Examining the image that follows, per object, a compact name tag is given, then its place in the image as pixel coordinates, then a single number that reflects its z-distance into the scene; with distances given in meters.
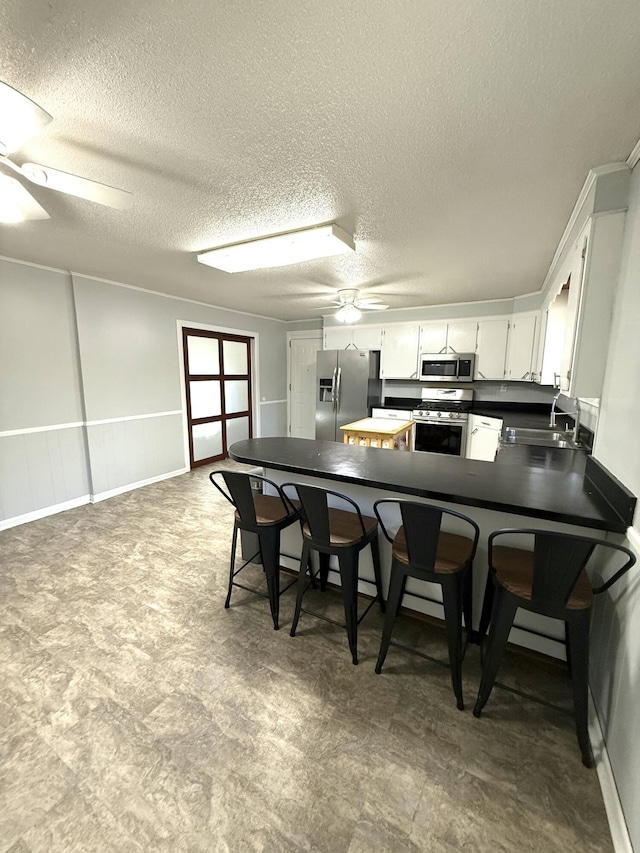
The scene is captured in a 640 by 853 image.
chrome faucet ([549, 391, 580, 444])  2.43
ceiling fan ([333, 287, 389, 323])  3.85
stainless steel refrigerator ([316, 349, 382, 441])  5.14
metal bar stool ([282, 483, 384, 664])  1.60
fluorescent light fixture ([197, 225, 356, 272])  2.27
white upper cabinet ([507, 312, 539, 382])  4.17
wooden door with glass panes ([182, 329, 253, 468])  4.88
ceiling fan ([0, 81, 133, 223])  1.06
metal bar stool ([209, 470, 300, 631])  1.83
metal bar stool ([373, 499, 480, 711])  1.35
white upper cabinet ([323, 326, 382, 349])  5.33
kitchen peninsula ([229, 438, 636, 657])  1.36
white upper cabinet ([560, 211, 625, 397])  1.57
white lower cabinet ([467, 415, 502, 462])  4.10
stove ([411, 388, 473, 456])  4.55
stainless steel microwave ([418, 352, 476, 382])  4.61
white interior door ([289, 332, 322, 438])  6.25
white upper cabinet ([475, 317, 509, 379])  4.47
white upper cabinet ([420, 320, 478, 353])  4.66
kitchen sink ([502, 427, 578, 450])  2.58
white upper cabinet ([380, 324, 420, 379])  5.05
